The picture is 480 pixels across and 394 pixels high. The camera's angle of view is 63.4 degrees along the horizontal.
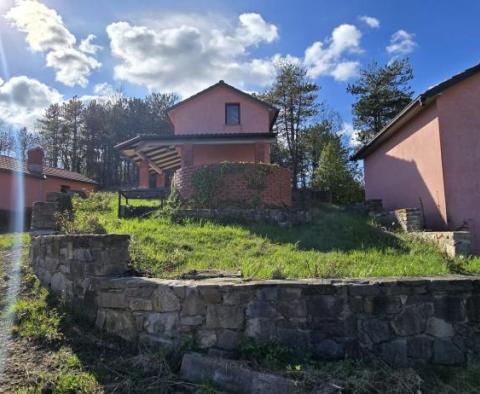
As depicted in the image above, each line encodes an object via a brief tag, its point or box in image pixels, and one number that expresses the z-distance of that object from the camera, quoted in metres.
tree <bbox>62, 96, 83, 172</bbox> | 38.91
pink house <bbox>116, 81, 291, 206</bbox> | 14.63
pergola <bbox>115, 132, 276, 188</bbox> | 14.52
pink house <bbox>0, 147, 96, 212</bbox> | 21.38
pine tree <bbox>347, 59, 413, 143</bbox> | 24.80
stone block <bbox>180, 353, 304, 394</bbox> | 3.35
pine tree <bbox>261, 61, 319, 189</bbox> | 29.06
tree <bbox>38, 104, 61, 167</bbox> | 38.53
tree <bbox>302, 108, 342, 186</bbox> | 28.00
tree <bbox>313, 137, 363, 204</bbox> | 17.58
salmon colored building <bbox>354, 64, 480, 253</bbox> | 8.39
